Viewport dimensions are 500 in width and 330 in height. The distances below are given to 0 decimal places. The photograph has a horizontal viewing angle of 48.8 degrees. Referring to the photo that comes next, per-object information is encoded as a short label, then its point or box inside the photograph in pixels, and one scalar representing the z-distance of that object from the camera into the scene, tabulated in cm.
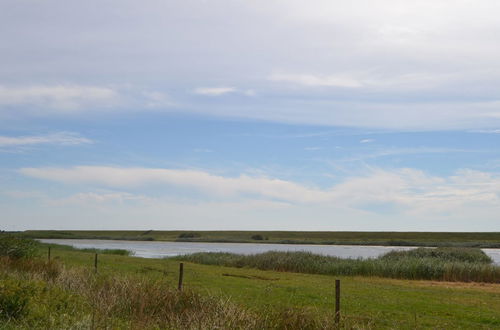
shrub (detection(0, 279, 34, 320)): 1422
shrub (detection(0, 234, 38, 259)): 3030
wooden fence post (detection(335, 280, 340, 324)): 1360
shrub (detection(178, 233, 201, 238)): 17612
